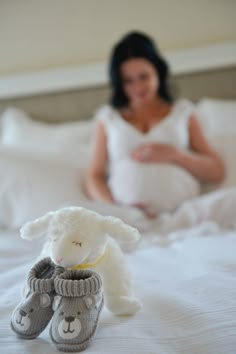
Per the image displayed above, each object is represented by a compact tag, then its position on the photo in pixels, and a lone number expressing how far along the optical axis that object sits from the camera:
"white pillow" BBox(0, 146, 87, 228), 1.17
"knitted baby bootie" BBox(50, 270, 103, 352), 0.46
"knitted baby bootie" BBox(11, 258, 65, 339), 0.48
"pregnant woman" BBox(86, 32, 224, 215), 1.18
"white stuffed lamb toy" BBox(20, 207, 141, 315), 0.50
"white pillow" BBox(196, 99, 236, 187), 1.29
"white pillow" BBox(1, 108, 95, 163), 1.43
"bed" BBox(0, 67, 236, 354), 0.50
